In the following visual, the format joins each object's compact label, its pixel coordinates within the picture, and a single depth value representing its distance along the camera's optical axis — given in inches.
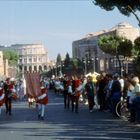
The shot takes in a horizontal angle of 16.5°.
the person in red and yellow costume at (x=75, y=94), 831.9
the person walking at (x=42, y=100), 683.2
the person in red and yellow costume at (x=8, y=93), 793.2
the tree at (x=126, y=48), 2414.7
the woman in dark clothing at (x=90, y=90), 829.9
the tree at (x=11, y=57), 5720.7
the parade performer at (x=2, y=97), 768.7
